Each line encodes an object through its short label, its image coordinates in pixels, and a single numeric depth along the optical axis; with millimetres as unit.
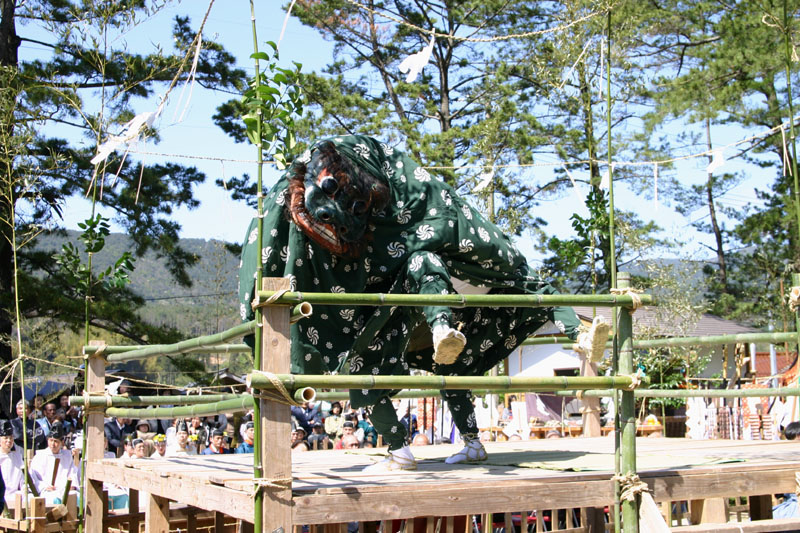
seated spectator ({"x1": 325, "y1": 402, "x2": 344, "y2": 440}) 10133
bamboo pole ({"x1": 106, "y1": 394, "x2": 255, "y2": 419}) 3221
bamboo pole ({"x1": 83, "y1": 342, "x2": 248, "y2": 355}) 4339
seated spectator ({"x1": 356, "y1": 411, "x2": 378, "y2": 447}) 9375
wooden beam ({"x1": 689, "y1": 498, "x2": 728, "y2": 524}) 4379
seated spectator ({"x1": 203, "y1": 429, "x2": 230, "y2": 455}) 8133
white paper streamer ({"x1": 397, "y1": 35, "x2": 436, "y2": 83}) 3891
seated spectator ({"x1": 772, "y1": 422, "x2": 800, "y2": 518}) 5137
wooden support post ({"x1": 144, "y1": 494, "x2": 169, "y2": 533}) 4273
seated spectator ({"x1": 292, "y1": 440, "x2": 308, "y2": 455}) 7437
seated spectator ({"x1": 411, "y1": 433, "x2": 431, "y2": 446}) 7309
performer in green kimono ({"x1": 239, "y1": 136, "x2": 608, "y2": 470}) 3902
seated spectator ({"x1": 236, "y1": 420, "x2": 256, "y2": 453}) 7754
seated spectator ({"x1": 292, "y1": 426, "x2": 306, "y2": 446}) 8117
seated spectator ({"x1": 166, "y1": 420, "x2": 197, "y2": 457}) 8008
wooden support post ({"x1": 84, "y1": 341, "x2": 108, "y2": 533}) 4945
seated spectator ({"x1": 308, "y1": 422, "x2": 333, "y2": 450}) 8961
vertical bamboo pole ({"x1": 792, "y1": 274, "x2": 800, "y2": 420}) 4824
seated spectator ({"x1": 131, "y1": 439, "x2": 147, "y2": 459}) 7465
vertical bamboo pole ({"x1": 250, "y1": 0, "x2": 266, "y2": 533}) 2852
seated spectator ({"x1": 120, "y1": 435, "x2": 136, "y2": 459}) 7664
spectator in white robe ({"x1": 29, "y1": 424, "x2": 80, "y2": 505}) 7660
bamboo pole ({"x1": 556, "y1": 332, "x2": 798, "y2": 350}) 4699
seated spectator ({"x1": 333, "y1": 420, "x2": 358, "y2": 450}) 8484
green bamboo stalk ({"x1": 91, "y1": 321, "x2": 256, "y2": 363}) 3328
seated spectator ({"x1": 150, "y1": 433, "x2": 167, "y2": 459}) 7777
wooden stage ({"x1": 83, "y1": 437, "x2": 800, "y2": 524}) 3061
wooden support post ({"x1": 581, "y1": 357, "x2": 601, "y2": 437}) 6445
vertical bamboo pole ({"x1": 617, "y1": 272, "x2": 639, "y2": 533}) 3352
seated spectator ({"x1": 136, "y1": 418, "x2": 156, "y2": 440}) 9392
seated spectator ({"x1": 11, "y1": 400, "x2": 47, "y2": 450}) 8320
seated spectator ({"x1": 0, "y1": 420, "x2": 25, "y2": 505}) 7832
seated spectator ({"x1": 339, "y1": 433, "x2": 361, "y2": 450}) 7874
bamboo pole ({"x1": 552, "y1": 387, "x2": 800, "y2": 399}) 4523
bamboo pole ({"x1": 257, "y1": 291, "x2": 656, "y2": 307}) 2963
